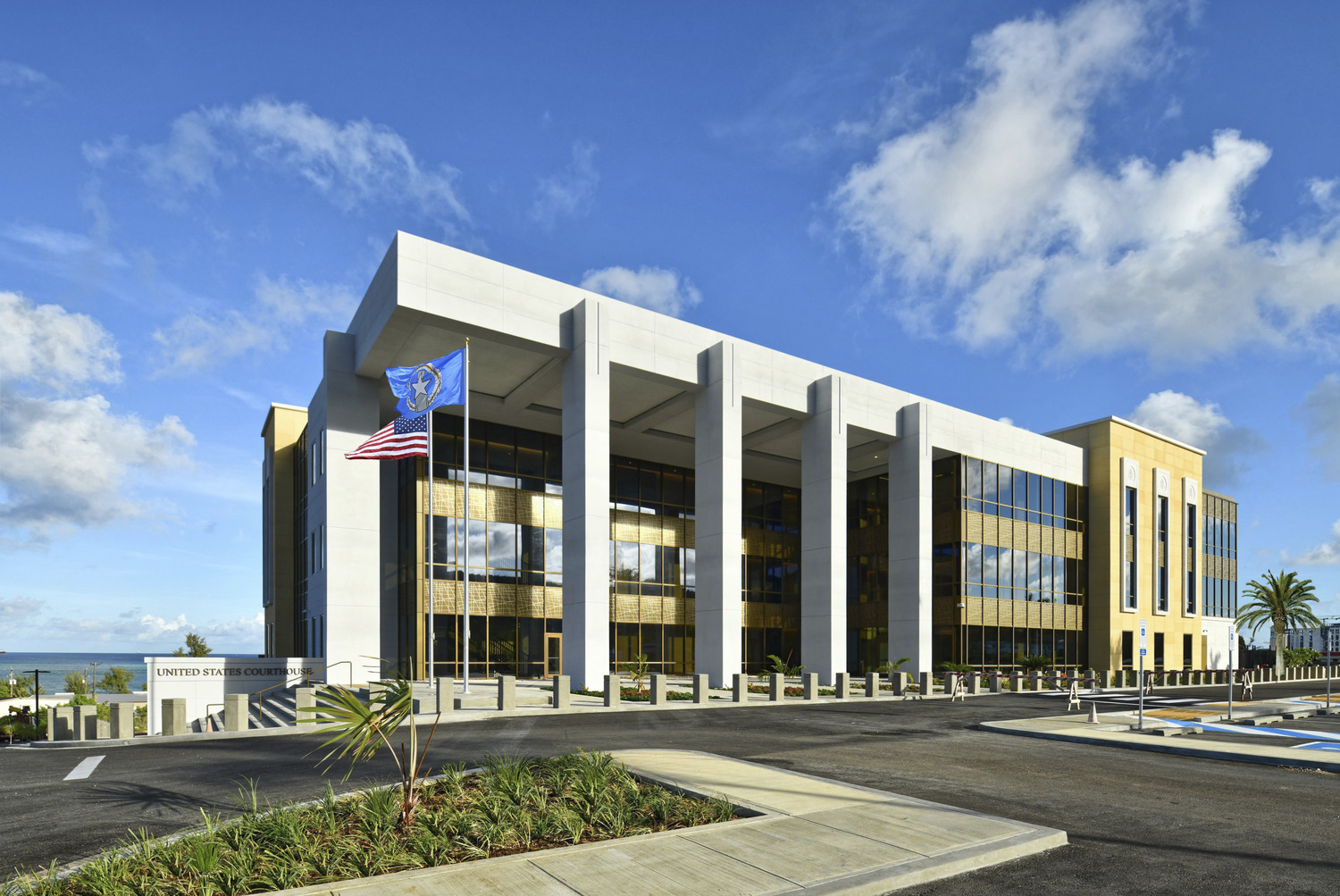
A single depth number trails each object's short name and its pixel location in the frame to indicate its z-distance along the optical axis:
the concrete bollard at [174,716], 19.12
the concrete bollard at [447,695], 21.91
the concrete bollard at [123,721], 18.66
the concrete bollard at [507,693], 23.70
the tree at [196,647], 58.50
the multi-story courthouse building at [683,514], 31.27
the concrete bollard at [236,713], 19.86
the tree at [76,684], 46.21
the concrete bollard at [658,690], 26.39
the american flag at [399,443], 25.75
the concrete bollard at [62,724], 20.19
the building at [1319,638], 106.12
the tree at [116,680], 56.92
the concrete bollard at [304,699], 21.67
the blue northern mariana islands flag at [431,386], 26.53
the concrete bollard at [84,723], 19.59
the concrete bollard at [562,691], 24.22
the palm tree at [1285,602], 64.06
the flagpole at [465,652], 25.55
